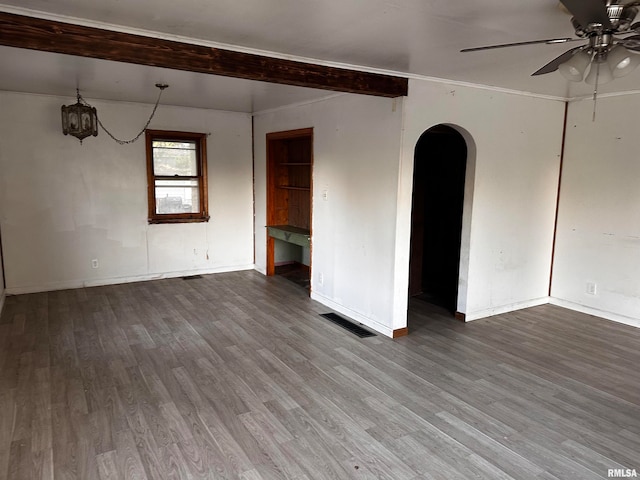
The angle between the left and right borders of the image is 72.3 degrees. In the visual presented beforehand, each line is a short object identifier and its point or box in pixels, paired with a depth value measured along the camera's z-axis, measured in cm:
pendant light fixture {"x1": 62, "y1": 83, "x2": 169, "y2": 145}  513
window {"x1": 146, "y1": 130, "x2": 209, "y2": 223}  616
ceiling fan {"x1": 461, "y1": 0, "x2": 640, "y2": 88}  201
